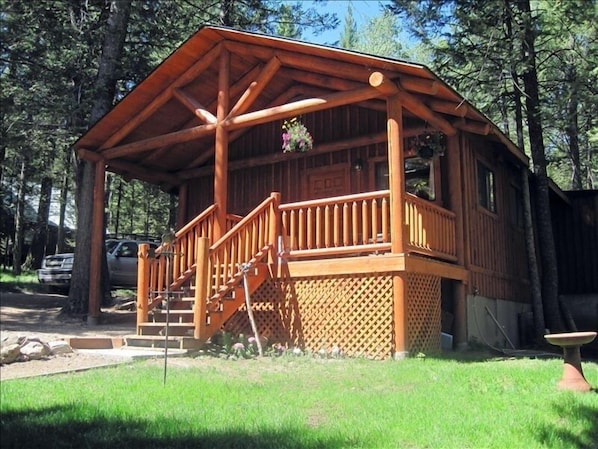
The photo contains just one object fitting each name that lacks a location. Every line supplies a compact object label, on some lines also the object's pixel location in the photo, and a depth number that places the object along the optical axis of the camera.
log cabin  9.09
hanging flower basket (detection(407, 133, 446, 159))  10.67
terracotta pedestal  6.18
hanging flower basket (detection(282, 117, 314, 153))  10.78
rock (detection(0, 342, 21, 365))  7.41
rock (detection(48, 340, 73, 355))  8.16
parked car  17.98
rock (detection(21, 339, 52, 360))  7.73
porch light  12.13
